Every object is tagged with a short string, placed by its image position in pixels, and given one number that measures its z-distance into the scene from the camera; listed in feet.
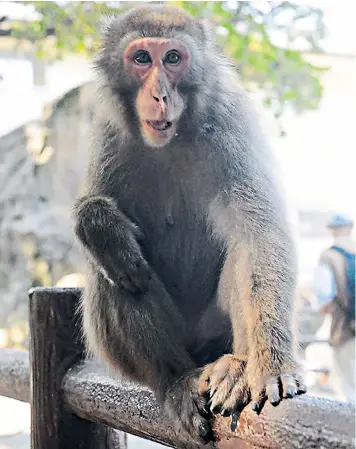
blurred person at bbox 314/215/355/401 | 7.06
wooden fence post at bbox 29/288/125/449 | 5.29
